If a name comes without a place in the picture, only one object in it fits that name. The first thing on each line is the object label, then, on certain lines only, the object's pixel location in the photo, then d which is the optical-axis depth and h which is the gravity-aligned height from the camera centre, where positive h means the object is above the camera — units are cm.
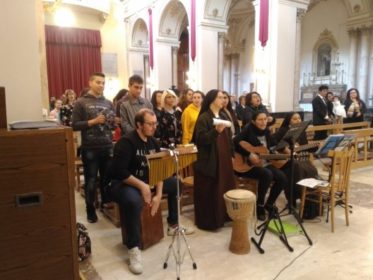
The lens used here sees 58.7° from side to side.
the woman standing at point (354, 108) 714 -20
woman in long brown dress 324 -68
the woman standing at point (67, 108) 479 -11
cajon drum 291 -115
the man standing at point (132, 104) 354 -4
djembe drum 278 -97
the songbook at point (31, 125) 177 -13
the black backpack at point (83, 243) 271 -117
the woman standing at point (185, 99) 506 +1
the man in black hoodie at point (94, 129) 335 -28
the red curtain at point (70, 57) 1195 +164
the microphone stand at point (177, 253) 252 -126
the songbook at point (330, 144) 333 -45
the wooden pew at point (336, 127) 597 -54
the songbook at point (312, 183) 328 -84
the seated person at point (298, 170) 373 -80
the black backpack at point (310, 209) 361 -119
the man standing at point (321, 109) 683 -21
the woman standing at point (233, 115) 451 -23
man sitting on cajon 263 -64
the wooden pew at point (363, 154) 585 -105
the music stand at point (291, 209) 297 -106
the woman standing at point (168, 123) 390 -27
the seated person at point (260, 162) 354 -67
